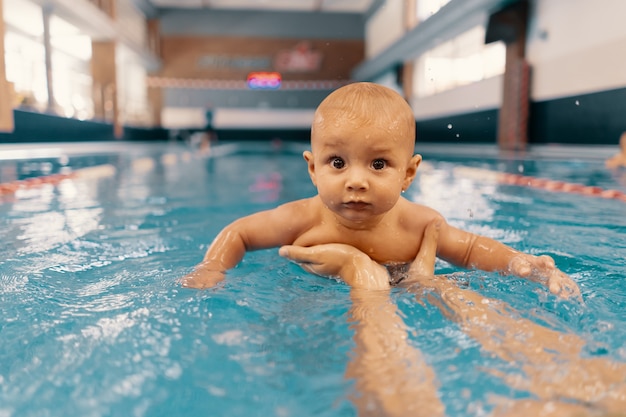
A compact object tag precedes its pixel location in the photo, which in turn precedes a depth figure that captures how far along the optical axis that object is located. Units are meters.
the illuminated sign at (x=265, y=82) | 22.70
